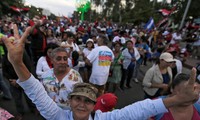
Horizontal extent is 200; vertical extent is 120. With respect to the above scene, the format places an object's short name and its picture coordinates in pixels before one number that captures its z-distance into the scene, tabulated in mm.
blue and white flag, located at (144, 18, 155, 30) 9188
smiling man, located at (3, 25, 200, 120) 911
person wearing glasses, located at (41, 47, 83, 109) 1579
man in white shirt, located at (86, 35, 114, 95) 2853
